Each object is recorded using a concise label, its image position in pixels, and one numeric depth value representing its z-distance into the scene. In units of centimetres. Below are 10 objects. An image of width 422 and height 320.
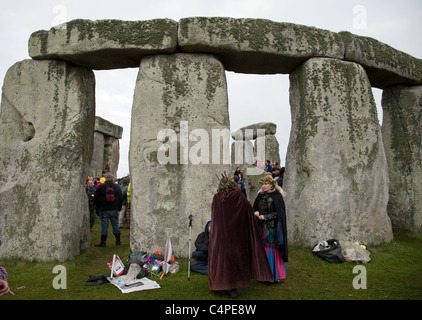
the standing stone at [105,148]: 1318
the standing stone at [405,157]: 688
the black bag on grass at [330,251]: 503
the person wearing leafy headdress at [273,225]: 419
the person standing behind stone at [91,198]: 760
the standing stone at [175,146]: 527
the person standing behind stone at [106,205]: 657
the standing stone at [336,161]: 556
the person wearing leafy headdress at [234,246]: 375
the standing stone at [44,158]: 520
